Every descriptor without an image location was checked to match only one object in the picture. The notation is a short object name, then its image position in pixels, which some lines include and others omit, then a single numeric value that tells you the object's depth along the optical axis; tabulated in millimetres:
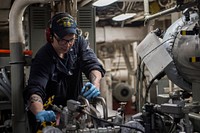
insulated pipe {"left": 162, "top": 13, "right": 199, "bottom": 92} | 2479
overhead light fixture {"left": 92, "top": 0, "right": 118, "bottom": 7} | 4288
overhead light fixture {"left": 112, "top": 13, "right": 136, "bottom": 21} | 5969
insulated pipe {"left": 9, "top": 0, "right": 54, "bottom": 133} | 2840
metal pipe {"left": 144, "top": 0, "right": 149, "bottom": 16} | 3443
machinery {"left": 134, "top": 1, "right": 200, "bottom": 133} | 2033
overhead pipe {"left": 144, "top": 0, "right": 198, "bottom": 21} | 2059
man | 2537
